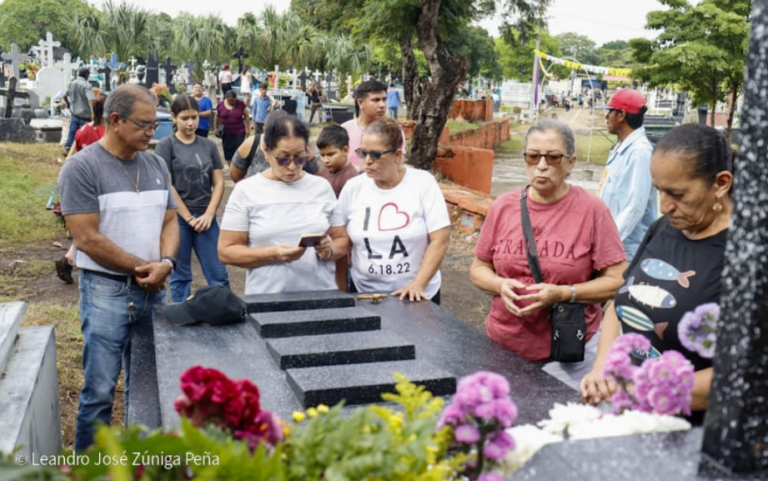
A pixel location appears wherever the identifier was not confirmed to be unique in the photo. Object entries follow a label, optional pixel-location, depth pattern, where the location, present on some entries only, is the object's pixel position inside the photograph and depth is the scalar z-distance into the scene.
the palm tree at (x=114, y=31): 41.56
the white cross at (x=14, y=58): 20.53
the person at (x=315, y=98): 27.10
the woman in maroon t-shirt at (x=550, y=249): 2.82
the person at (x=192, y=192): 5.25
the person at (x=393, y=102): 26.24
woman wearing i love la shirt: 3.57
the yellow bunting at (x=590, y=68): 30.19
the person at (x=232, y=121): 12.67
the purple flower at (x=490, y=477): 1.33
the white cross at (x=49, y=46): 27.94
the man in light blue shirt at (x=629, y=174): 4.28
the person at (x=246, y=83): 22.64
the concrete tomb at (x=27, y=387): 2.75
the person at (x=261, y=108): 17.88
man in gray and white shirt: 3.19
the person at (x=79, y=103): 12.95
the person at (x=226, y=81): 24.64
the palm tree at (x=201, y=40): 42.34
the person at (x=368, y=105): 5.04
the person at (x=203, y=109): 14.26
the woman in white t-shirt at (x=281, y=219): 3.43
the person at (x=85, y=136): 6.82
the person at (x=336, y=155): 4.37
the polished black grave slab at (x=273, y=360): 2.29
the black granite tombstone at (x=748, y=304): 1.25
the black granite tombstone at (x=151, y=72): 21.10
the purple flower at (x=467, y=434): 1.32
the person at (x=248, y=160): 5.41
